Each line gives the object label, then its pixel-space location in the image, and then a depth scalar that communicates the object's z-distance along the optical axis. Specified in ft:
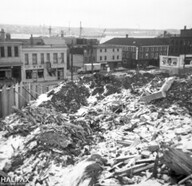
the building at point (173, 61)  141.38
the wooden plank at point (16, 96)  48.60
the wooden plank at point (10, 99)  47.36
